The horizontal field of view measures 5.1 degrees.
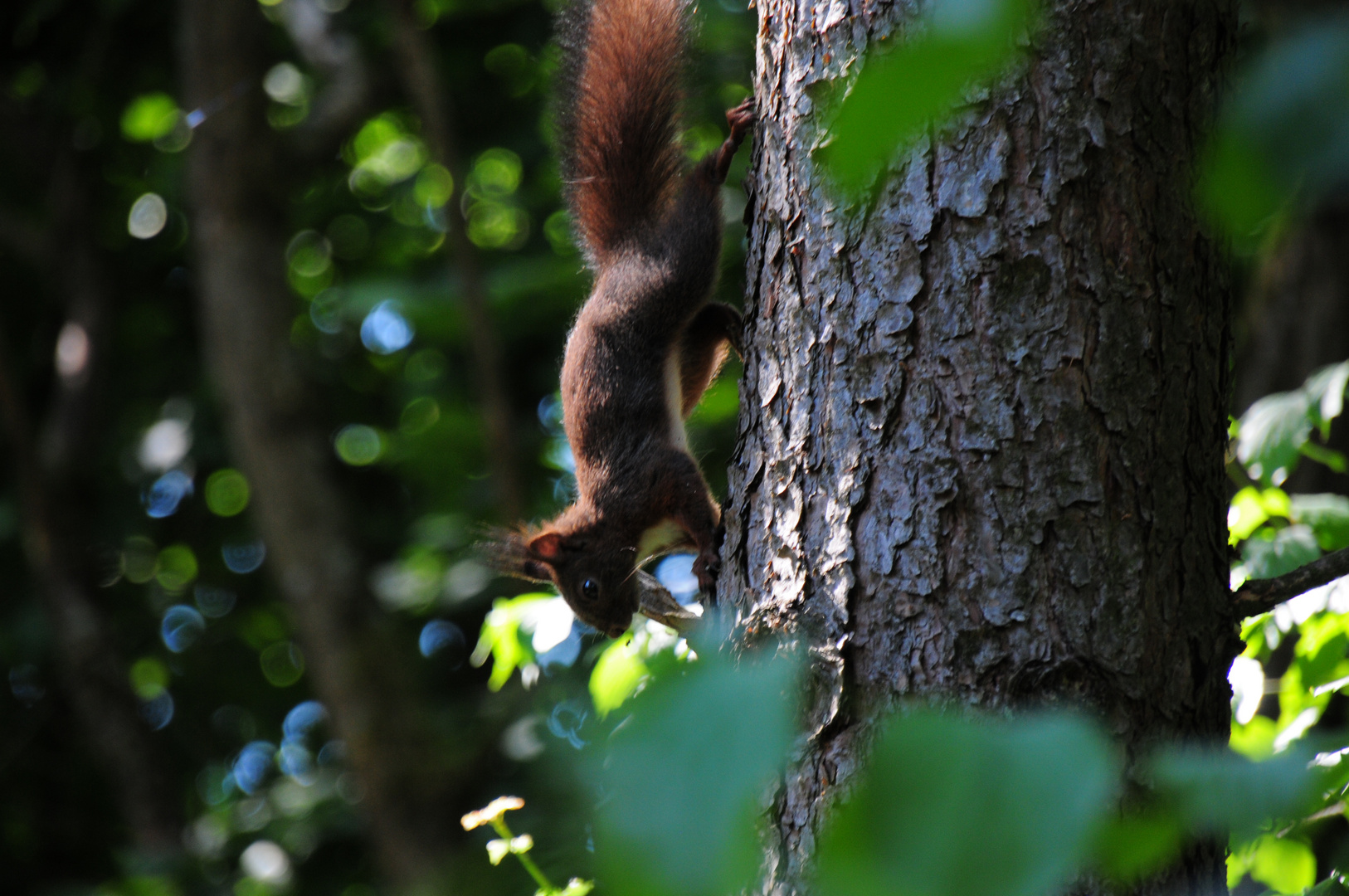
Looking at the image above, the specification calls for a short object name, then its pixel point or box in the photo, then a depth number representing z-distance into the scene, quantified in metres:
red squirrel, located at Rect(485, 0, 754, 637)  7.08
